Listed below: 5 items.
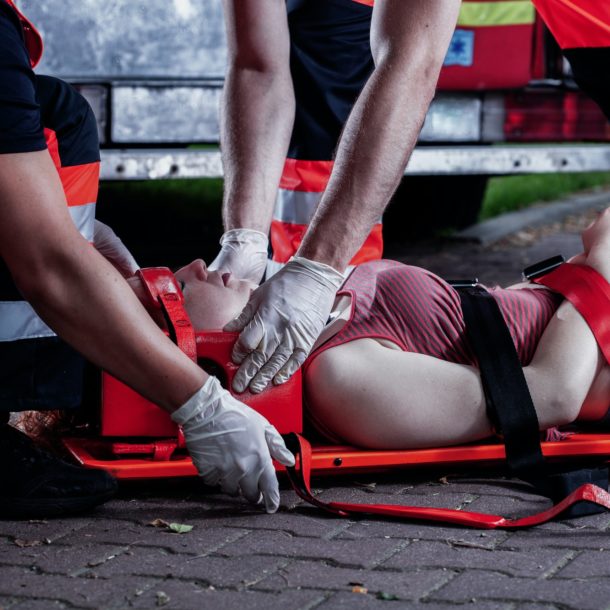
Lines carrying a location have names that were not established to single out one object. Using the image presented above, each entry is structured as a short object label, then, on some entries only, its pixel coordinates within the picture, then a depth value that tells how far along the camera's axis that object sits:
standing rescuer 5.36
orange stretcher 5.12
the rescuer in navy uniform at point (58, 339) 4.53
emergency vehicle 9.09
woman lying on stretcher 5.33
